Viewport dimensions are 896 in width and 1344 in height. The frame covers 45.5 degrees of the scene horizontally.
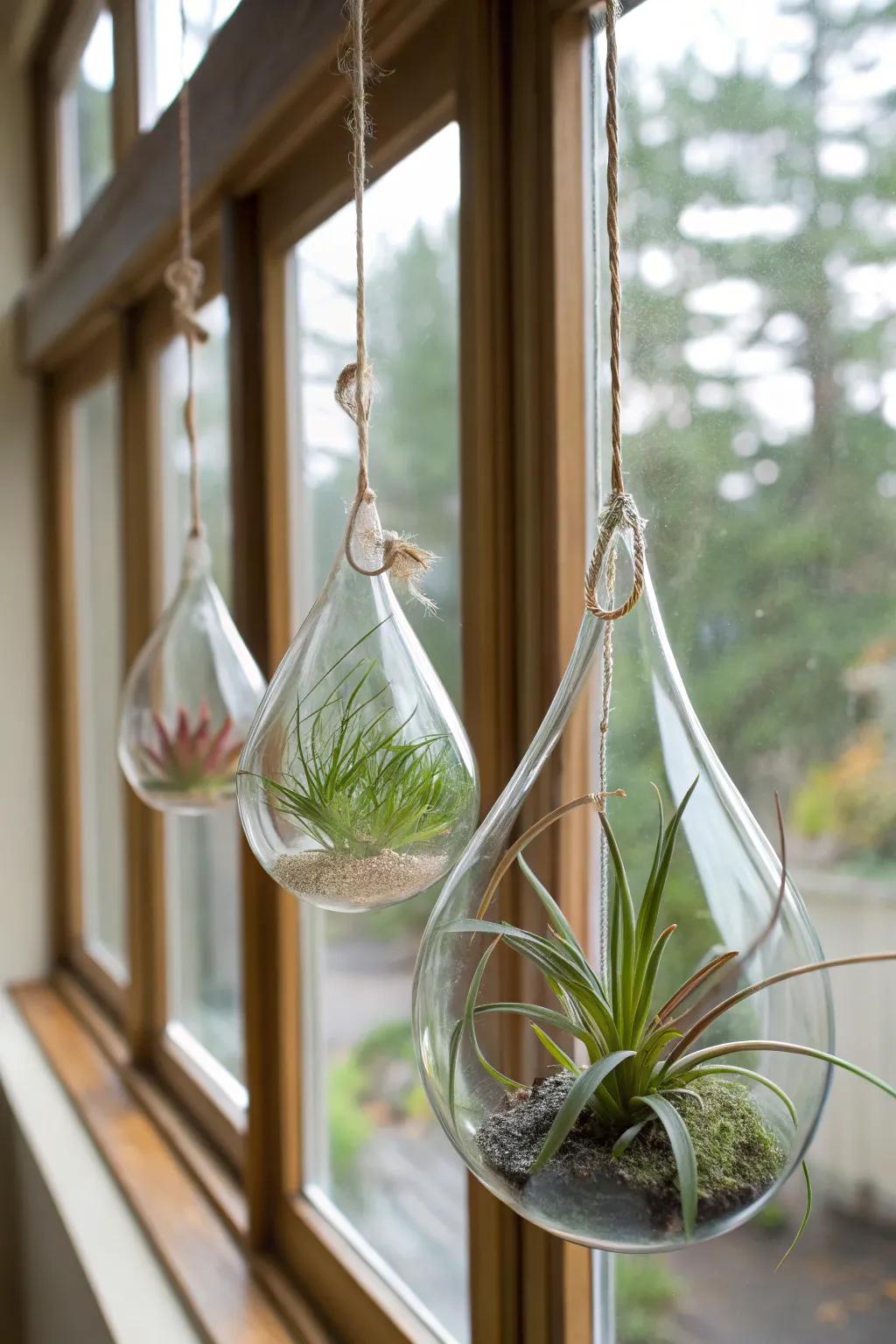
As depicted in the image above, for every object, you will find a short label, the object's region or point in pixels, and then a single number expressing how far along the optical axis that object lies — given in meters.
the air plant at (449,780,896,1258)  0.43
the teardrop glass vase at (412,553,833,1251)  0.43
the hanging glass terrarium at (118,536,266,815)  1.01
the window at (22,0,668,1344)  0.80
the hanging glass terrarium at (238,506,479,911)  0.60
